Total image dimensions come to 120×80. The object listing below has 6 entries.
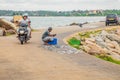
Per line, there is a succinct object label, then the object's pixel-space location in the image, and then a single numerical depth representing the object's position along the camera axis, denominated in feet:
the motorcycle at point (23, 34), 43.13
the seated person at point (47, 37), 41.24
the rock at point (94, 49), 36.80
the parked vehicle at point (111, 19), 98.04
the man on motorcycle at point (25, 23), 44.01
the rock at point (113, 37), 67.05
